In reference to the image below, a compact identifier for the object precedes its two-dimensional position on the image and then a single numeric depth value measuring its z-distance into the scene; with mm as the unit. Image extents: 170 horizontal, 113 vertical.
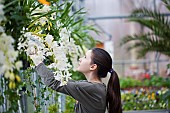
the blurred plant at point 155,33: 6160
